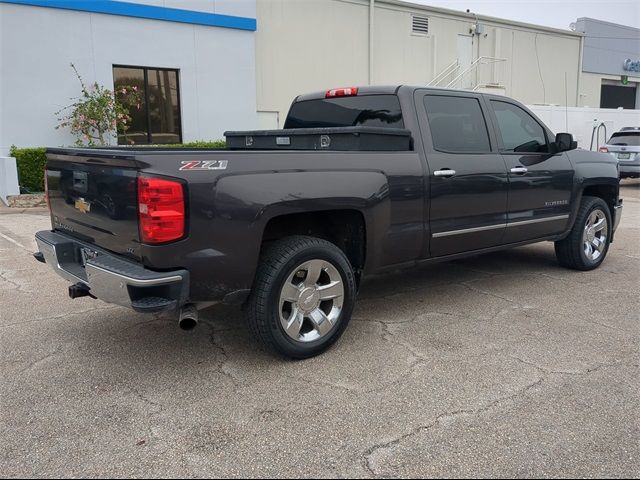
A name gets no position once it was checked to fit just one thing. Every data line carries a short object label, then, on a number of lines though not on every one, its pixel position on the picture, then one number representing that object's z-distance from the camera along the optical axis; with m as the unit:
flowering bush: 12.38
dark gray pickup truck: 3.27
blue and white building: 12.02
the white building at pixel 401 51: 16.30
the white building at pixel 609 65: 26.12
